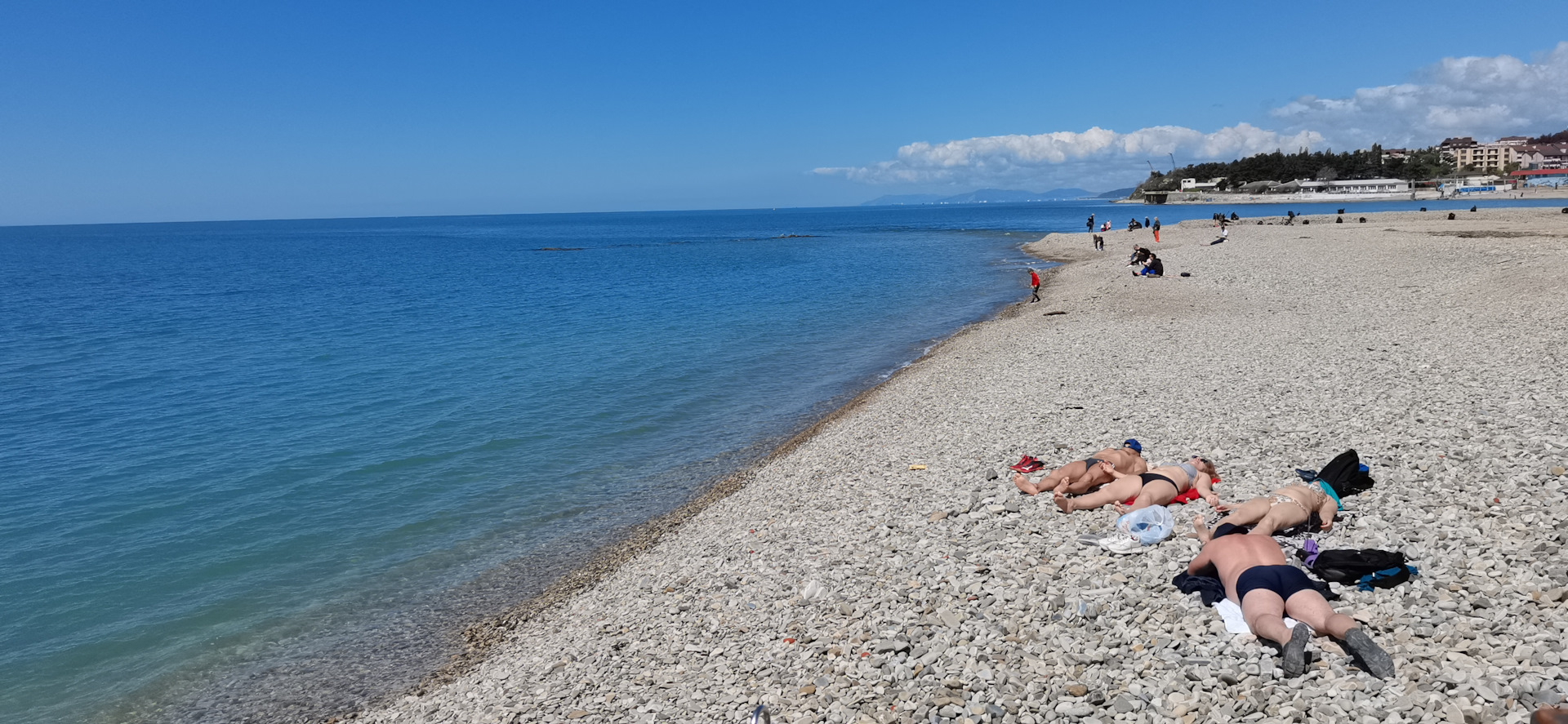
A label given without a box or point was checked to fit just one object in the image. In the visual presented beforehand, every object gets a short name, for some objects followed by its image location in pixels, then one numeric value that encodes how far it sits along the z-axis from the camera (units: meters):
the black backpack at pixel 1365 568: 7.05
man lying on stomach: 5.90
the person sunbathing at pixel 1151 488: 9.64
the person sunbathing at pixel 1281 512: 8.34
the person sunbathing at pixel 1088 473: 10.30
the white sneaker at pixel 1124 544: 8.49
